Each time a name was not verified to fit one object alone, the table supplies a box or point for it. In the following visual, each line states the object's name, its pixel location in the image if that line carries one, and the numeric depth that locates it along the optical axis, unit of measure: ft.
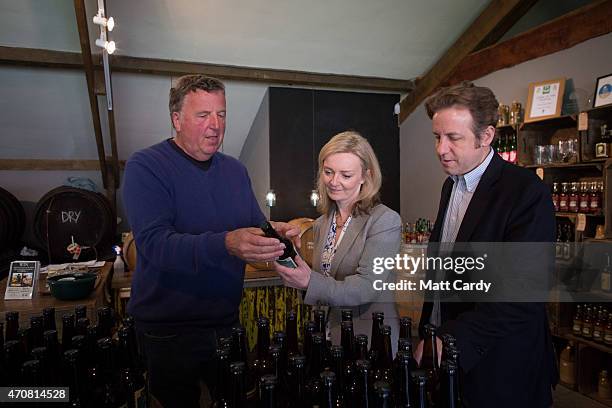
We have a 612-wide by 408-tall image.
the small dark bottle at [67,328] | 4.37
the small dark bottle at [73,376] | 3.42
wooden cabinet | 11.10
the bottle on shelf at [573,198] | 11.85
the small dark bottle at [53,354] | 3.69
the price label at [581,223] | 11.46
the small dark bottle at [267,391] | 2.99
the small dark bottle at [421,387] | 3.07
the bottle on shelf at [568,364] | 12.02
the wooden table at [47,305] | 8.04
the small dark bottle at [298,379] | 3.33
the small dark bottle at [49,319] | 4.60
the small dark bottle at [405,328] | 4.28
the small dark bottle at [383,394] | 2.88
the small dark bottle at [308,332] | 4.12
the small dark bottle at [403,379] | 3.38
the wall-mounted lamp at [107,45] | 10.17
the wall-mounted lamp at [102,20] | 9.72
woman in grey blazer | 5.31
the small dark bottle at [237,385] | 3.19
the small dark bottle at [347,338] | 4.24
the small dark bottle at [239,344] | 3.88
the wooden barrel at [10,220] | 15.11
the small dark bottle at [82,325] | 4.14
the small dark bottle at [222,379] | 3.37
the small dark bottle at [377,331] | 4.32
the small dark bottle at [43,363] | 3.47
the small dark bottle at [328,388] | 3.05
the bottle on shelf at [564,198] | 12.17
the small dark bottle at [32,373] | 3.24
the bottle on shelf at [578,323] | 11.75
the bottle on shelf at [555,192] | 12.50
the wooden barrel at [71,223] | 14.64
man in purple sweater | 5.03
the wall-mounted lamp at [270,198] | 17.16
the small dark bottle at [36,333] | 4.38
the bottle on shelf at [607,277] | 11.05
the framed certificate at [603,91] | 11.14
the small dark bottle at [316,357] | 3.89
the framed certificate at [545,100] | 12.54
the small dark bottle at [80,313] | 4.76
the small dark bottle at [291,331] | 4.60
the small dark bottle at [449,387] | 3.23
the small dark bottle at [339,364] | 3.57
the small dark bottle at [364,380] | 3.22
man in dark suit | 4.43
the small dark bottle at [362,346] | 3.76
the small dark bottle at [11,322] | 4.74
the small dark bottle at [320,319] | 4.47
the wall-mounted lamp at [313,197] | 16.72
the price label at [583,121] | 11.29
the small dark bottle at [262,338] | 4.20
